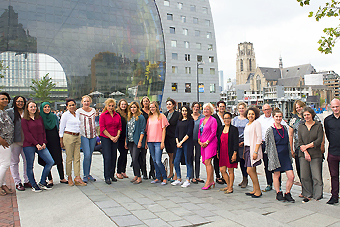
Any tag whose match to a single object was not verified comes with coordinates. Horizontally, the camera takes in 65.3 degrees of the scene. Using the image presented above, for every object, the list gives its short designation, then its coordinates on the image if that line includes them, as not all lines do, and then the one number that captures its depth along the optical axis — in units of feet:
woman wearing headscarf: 21.12
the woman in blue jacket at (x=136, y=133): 22.68
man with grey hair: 21.35
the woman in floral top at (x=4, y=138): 18.76
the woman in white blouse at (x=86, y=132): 22.29
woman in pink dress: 21.25
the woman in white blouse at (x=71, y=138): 21.52
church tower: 553.35
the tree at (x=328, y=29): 21.77
